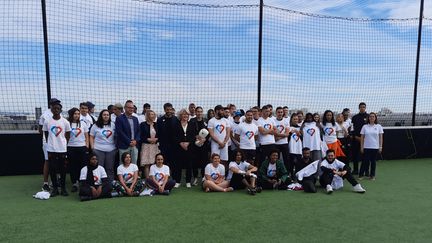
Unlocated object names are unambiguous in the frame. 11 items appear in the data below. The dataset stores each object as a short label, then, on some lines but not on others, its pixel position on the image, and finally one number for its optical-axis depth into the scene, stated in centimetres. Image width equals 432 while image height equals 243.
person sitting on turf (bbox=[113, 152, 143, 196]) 550
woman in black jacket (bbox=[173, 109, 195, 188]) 623
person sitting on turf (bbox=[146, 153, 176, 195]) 562
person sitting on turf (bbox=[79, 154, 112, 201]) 518
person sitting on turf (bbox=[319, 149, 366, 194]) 595
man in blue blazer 585
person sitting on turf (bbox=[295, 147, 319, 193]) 580
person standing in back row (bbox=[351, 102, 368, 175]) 761
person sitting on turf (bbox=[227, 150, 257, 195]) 586
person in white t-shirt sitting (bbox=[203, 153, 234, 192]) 583
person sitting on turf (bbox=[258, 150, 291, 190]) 597
